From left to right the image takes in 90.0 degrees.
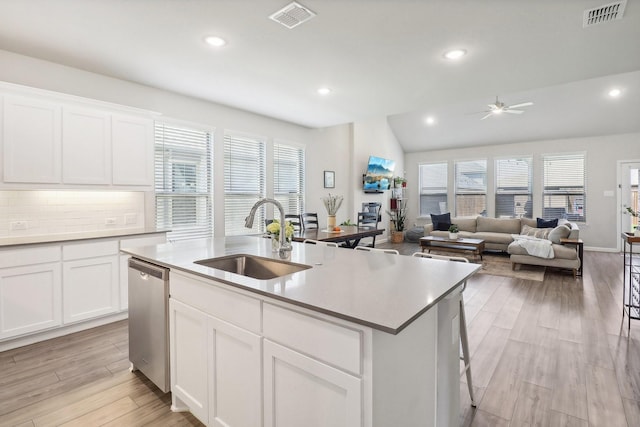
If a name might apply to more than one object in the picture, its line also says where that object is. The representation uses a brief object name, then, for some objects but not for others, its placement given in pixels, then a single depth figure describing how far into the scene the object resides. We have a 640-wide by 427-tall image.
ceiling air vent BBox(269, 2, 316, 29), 2.34
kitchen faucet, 2.26
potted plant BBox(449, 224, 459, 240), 6.88
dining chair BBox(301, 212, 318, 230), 5.70
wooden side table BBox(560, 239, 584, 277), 5.20
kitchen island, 1.13
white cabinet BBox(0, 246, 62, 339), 2.74
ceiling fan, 6.20
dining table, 4.20
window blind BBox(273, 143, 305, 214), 5.81
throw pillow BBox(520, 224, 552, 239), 6.21
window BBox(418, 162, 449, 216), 9.68
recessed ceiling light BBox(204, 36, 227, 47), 2.79
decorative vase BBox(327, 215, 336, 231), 4.85
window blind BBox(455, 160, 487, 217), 9.02
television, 8.05
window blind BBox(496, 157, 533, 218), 8.39
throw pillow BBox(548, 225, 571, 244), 5.45
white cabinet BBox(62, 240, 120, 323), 3.06
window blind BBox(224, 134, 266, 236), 5.00
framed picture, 6.97
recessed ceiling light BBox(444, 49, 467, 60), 3.03
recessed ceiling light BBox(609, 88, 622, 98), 6.28
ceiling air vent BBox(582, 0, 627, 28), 2.33
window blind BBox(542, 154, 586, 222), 7.77
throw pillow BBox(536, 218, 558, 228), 6.75
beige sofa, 5.29
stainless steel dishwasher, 2.07
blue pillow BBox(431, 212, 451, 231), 7.97
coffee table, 6.39
